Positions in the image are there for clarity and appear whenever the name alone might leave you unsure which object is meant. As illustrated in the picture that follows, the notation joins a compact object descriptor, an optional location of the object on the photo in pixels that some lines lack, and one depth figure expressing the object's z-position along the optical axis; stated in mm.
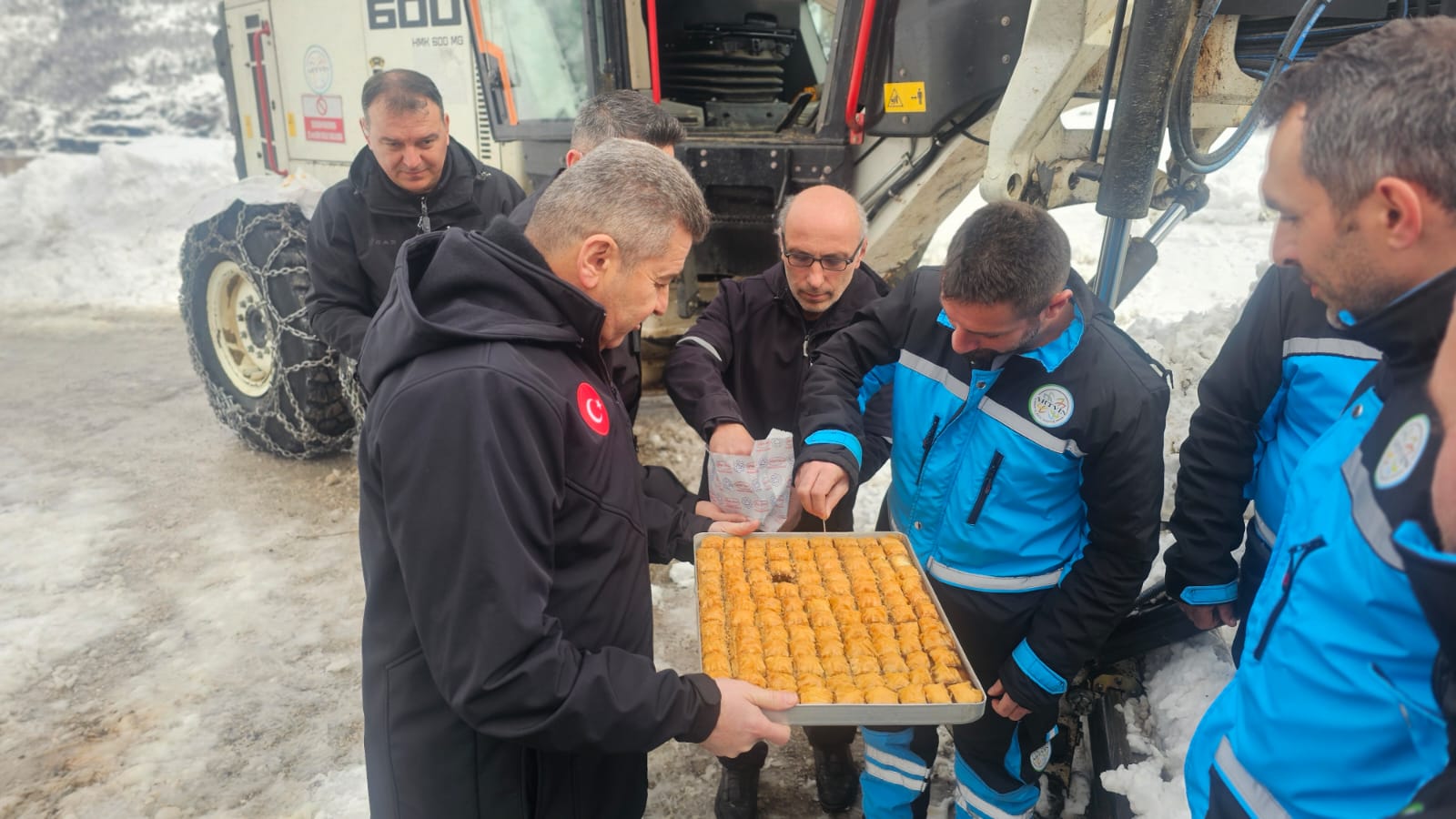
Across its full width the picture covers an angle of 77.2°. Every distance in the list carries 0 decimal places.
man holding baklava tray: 1465
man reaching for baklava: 2240
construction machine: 2979
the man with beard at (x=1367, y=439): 1133
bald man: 2971
